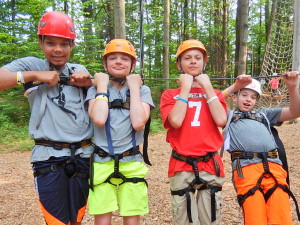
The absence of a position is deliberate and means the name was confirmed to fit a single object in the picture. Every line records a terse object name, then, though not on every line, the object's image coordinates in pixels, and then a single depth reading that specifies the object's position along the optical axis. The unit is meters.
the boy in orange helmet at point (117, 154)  2.22
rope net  7.87
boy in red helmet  2.21
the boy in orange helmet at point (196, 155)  2.39
